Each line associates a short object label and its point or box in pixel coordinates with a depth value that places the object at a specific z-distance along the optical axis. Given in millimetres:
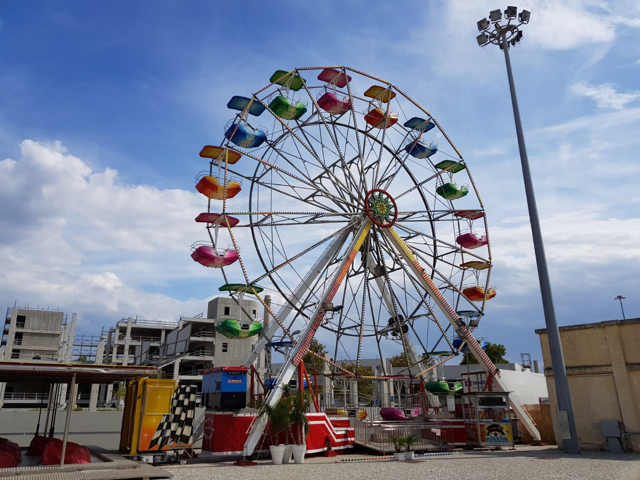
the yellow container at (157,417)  13875
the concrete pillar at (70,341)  66375
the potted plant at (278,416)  16797
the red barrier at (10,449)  10910
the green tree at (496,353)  59812
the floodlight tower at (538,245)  16141
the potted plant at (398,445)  16297
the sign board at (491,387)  22281
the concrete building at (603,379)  16875
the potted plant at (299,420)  17109
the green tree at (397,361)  60125
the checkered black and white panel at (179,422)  14180
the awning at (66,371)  10758
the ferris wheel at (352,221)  20266
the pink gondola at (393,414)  23406
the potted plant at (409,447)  16328
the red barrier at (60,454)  10875
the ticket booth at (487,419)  19672
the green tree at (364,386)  54638
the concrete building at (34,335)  61812
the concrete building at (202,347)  53656
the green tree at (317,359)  52219
